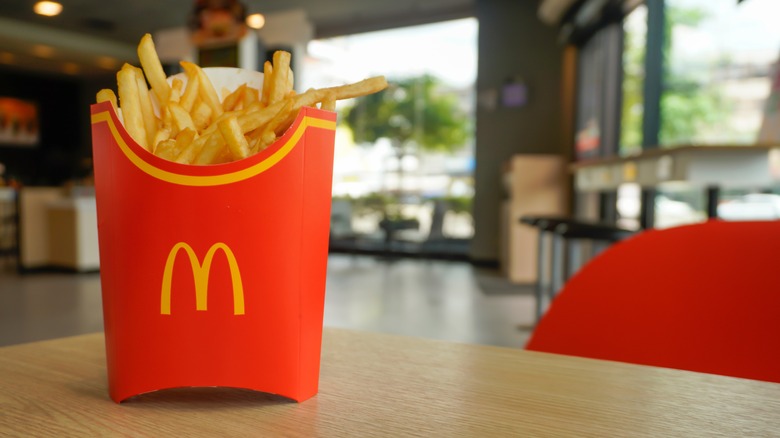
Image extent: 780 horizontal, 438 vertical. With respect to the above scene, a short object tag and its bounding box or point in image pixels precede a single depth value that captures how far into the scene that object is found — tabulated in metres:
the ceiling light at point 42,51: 9.20
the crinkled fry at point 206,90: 0.53
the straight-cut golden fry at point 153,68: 0.54
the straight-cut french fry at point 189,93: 0.53
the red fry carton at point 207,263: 0.45
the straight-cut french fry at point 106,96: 0.48
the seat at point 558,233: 2.67
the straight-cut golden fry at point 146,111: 0.52
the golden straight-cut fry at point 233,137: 0.45
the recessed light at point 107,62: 10.04
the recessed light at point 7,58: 9.70
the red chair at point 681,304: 0.68
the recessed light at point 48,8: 7.83
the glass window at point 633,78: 4.74
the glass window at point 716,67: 3.33
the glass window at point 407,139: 8.28
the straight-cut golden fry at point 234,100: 0.56
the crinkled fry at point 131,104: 0.49
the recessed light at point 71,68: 10.52
